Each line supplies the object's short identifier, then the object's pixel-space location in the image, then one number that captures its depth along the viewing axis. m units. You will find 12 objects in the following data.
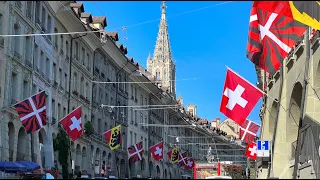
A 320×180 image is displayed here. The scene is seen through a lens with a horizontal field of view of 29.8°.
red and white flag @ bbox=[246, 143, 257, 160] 42.88
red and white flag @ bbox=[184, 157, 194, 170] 68.06
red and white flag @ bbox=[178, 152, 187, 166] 66.75
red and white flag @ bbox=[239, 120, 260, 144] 44.16
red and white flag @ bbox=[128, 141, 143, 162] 52.88
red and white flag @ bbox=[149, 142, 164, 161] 57.12
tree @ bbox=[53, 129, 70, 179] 44.12
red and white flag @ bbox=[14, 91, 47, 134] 29.53
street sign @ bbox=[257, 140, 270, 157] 31.97
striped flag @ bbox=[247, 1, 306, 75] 22.89
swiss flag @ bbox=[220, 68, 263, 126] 25.28
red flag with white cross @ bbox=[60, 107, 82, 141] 36.62
